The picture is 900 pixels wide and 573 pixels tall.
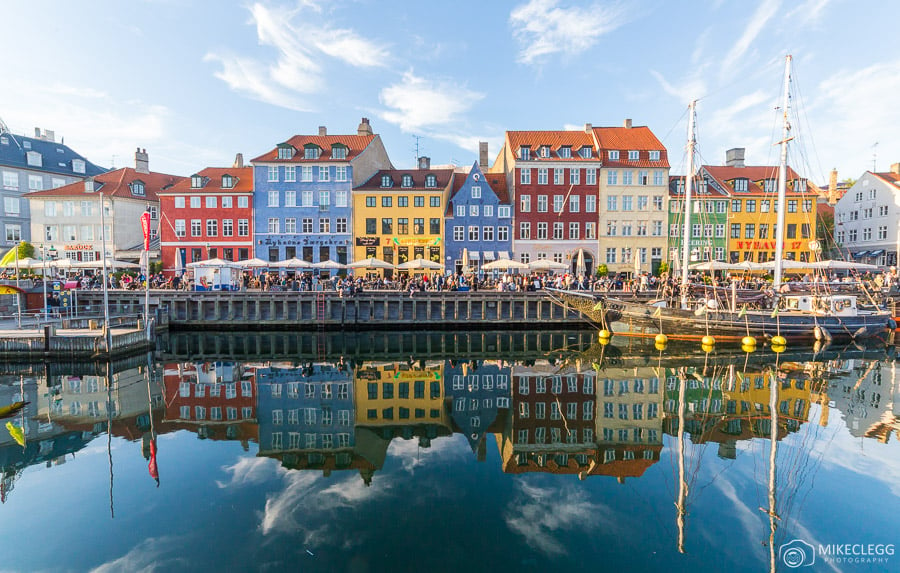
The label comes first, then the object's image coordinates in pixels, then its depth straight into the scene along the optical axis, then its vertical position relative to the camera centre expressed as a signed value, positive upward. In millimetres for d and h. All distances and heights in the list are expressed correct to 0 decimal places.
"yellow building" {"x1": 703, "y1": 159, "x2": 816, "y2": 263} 49938 +5083
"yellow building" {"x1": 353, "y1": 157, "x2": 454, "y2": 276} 48469 +4734
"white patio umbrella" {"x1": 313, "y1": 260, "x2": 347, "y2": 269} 38016 +62
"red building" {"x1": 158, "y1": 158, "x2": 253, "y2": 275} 49312 +4442
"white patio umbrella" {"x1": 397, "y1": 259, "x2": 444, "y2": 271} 37719 +125
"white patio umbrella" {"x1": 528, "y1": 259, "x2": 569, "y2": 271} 37500 +207
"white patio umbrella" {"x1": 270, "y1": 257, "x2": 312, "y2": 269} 35750 +187
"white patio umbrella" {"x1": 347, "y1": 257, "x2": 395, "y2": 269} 35406 +226
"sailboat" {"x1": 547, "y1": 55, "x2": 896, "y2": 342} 28734 -2816
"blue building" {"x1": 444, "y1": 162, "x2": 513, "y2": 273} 48406 +4390
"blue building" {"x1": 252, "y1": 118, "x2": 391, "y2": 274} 48969 +6219
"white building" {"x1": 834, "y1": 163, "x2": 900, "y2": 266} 49438 +5711
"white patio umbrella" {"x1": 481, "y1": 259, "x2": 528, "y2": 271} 35406 +233
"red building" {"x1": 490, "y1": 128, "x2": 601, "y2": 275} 48438 +6812
